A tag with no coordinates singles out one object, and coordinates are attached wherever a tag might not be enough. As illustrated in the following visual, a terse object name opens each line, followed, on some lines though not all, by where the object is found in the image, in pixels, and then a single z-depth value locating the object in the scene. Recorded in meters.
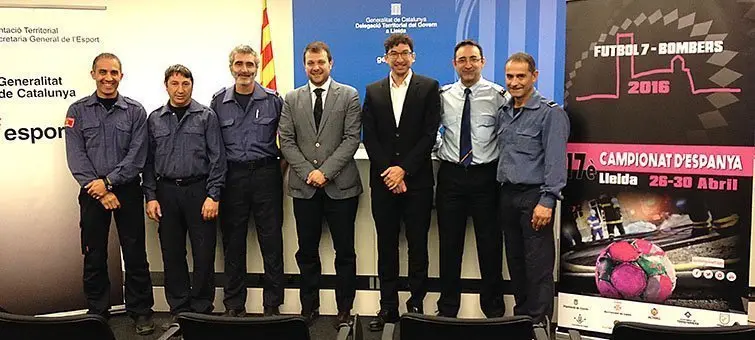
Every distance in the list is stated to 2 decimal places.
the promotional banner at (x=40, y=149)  3.74
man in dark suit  3.64
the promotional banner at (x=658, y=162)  3.03
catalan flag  5.70
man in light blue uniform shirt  3.62
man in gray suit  3.72
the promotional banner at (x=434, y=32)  5.41
